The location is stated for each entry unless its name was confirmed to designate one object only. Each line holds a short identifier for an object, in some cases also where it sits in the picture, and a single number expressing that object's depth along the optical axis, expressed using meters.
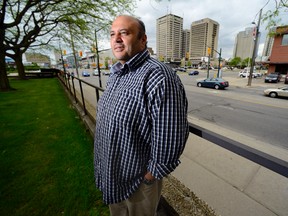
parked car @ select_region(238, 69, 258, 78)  33.57
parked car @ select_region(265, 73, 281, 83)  23.55
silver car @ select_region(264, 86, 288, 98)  12.33
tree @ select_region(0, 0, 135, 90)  9.84
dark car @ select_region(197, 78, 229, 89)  17.24
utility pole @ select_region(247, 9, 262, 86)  18.22
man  0.95
